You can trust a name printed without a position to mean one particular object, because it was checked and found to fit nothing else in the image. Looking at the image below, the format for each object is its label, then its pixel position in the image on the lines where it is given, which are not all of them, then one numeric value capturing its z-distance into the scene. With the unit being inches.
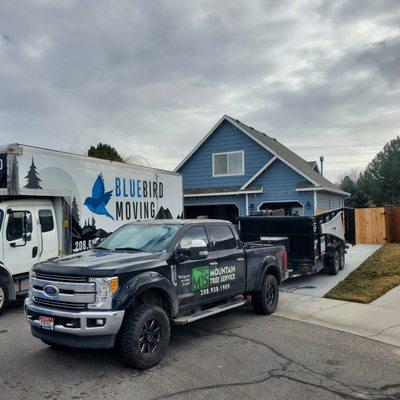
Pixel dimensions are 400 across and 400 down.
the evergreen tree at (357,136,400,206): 1872.5
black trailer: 466.9
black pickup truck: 217.2
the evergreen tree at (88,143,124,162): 928.3
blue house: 900.6
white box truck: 360.8
